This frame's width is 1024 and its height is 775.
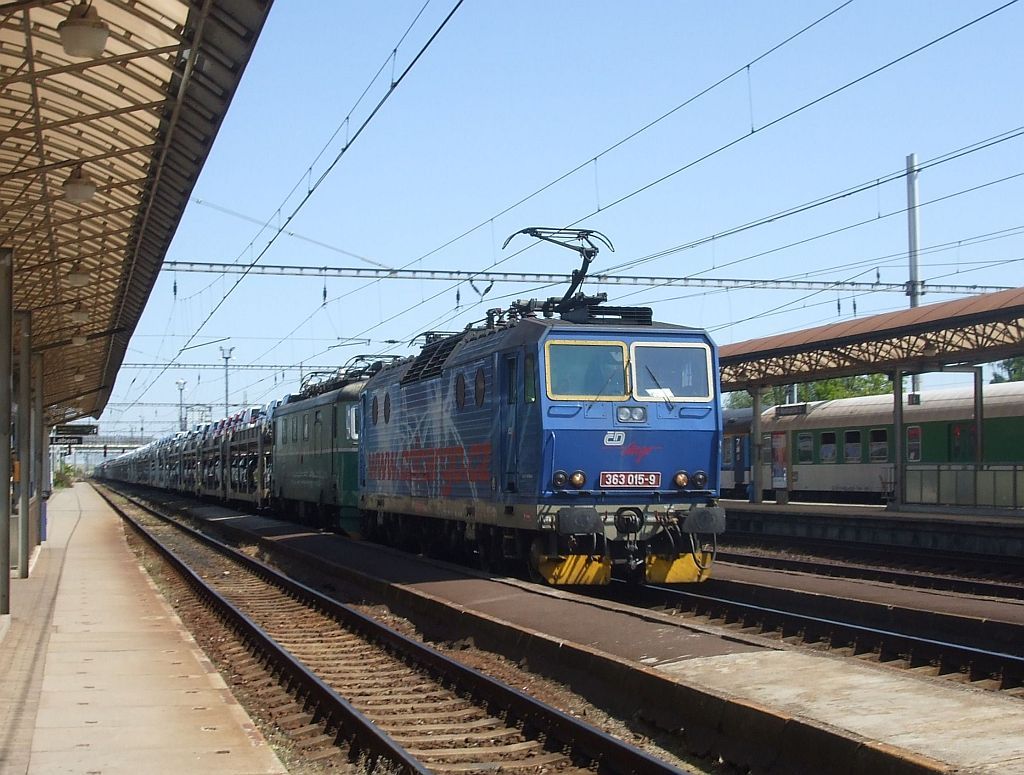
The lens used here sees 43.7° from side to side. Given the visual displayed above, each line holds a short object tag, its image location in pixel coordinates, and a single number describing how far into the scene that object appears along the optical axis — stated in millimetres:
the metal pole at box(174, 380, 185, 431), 86325
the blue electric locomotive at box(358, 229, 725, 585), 14594
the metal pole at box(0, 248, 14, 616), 14164
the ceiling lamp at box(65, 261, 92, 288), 19453
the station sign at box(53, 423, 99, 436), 59469
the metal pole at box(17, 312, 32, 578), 18984
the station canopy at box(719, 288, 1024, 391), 21891
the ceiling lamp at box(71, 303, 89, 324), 23219
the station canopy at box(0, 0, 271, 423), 10133
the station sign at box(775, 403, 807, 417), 36594
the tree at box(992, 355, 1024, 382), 95950
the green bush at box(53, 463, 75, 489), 84088
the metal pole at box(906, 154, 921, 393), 36281
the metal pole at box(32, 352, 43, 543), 24703
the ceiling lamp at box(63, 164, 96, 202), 13414
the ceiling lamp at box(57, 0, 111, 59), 8922
